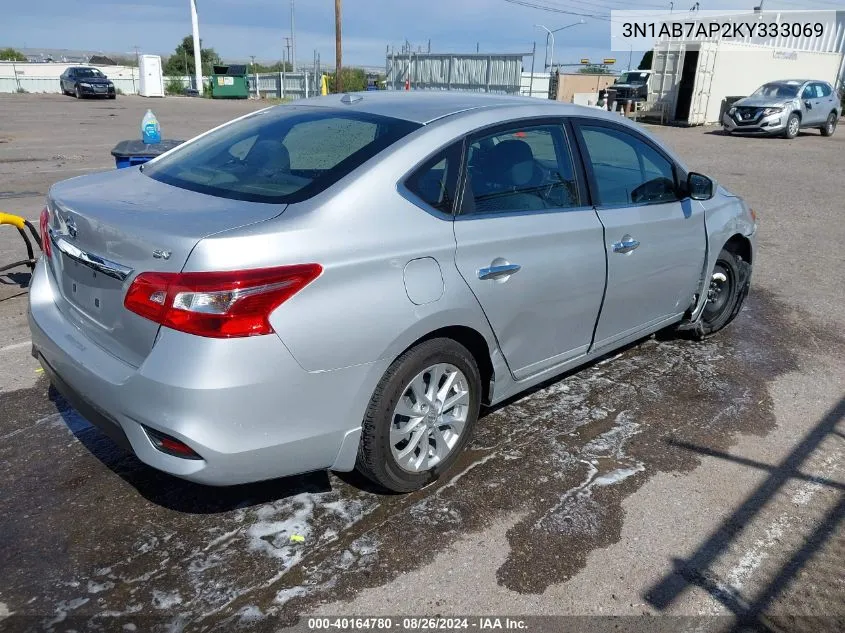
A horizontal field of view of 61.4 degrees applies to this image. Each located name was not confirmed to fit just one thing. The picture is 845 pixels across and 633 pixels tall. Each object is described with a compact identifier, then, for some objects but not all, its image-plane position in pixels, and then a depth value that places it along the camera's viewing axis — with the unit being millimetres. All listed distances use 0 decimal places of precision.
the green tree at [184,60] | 73688
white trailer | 26078
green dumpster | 44750
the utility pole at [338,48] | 31781
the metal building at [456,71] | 30688
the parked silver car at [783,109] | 22484
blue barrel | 5250
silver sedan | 2457
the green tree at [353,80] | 43688
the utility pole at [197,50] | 48359
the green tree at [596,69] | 43625
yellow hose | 5324
